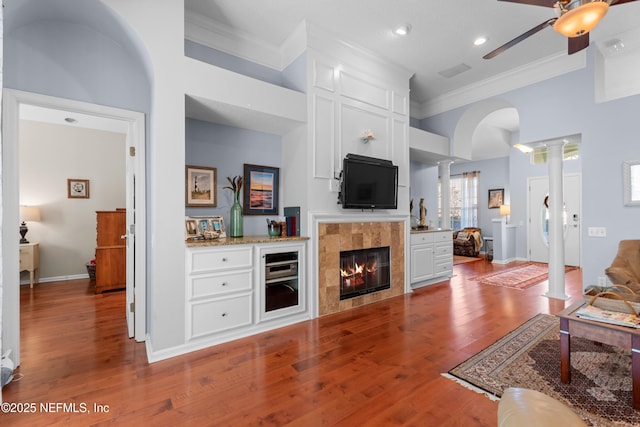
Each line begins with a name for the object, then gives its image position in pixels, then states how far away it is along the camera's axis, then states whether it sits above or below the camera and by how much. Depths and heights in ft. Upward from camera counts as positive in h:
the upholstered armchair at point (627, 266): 10.24 -2.01
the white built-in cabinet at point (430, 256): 15.61 -2.40
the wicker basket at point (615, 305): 6.75 -2.21
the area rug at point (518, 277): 16.55 -3.91
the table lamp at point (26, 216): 15.98 -0.02
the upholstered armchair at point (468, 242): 26.84 -2.67
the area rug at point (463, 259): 24.23 -4.01
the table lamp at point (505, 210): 25.62 +0.27
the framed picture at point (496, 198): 29.04 +1.52
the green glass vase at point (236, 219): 10.91 -0.17
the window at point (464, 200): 31.12 +1.48
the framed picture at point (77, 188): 17.62 +1.64
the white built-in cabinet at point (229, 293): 8.85 -2.50
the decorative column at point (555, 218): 14.11 -0.25
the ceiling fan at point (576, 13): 5.99 +4.15
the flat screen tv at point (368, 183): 12.17 +1.34
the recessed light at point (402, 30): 11.41 +7.24
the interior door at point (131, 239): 9.63 -0.79
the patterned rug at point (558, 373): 5.97 -3.94
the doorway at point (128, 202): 7.42 +0.37
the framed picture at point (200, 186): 10.77 +1.06
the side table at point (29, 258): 15.03 -2.20
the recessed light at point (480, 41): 12.29 +7.28
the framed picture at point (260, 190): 11.97 +1.02
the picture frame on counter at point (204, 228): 10.16 -0.46
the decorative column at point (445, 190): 19.16 +1.55
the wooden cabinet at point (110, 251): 14.79 -1.83
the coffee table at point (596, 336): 5.96 -2.69
